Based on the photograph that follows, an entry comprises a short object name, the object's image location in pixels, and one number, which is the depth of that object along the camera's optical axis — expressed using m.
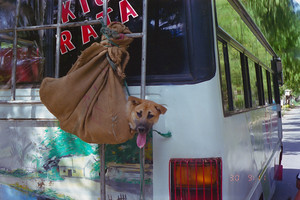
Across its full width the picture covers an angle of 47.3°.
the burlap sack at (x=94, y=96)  2.06
